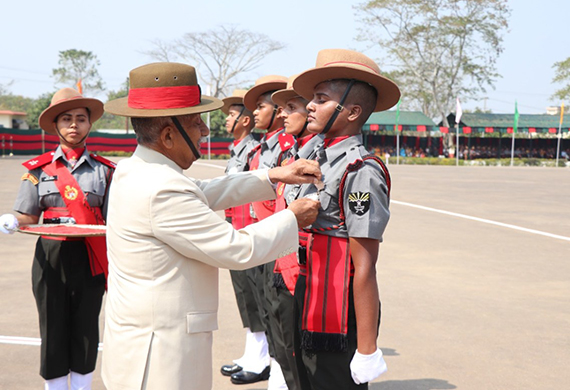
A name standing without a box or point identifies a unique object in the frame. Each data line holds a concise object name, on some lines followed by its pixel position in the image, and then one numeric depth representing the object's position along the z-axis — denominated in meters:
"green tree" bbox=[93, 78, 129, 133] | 91.79
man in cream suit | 2.52
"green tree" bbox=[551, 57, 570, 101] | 61.75
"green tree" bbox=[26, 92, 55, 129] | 64.44
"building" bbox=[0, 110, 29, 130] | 69.00
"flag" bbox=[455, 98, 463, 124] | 47.90
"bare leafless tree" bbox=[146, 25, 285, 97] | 64.94
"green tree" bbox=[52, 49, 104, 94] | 78.81
